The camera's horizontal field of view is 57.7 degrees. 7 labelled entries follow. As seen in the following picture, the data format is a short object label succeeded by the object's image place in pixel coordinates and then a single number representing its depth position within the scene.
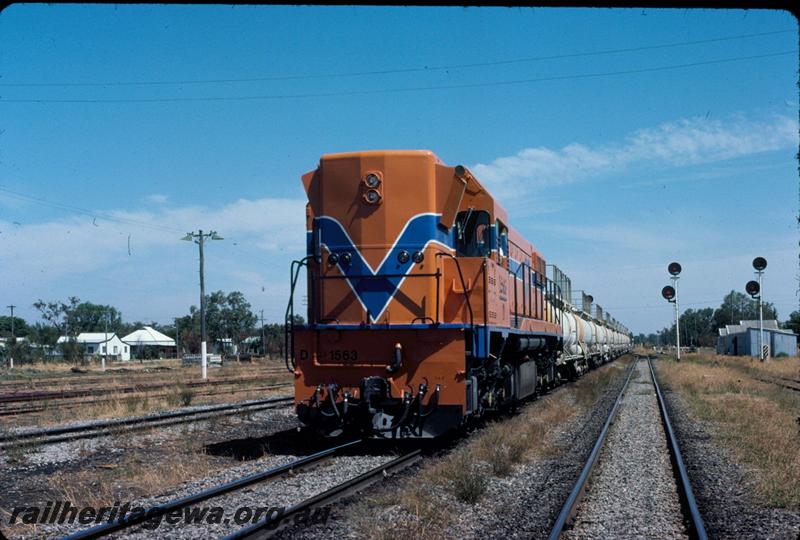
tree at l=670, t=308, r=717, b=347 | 136.75
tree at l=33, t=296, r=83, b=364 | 68.69
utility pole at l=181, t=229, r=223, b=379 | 36.53
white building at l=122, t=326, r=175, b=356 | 111.44
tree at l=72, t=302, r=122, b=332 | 138.75
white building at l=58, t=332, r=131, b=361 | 108.44
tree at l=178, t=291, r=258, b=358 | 110.31
